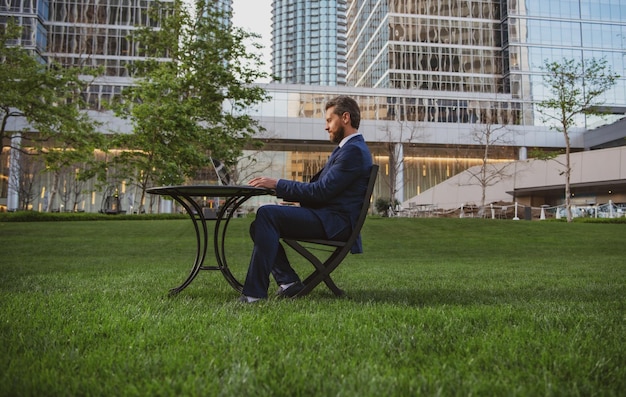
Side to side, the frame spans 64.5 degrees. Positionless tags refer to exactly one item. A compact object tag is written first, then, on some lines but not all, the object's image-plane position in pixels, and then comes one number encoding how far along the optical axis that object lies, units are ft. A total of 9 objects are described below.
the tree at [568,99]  88.07
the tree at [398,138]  161.07
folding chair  13.10
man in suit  12.53
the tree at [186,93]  72.84
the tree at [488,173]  112.51
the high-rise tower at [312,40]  451.94
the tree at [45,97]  60.54
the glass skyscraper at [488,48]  178.19
